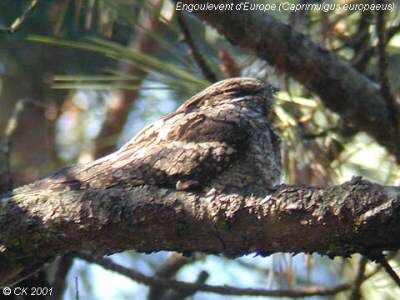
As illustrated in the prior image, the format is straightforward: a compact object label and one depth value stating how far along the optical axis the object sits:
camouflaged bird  5.08
